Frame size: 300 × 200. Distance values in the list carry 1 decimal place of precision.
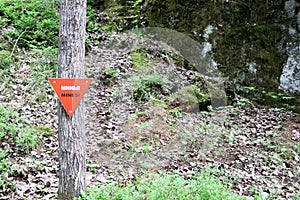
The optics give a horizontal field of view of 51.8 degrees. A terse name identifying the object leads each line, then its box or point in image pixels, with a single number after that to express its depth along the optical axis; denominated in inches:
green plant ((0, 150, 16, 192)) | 154.7
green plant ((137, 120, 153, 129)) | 220.7
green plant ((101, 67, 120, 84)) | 273.5
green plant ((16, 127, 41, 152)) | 187.8
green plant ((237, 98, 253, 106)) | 280.1
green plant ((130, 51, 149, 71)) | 284.9
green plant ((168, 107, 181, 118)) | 238.0
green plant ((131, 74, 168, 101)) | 257.4
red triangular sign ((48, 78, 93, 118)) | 141.9
